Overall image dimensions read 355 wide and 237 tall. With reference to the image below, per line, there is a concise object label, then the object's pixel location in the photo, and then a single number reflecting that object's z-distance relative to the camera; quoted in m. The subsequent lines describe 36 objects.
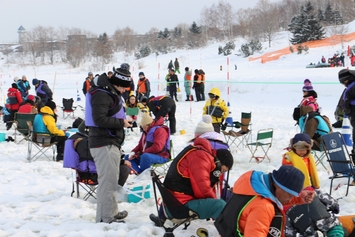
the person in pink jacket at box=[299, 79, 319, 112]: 7.15
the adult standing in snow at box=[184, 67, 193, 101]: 18.11
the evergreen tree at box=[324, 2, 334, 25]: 47.23
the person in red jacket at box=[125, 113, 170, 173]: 5.76
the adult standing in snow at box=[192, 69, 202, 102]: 17.38
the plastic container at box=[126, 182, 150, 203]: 5.16
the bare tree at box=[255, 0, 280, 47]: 47.81
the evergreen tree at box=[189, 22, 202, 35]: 54.06
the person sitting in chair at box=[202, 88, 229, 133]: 8.27
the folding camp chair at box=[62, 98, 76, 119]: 13.06
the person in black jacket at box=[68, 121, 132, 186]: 5.00
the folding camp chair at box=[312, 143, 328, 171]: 6.30
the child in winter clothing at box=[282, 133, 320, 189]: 4.48
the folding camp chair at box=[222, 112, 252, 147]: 8.17
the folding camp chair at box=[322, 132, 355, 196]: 5.07
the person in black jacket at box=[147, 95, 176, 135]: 9.73
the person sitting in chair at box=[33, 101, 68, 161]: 7.60
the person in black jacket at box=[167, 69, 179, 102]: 17.22
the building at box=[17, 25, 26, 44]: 93.09
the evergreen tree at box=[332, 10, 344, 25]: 45.22
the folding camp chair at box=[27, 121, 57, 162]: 7.57
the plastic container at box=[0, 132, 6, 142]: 9.63
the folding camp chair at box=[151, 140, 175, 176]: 5.80
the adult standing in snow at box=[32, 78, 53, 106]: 12.21
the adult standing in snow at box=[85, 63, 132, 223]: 4.09
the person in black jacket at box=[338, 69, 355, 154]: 5.21
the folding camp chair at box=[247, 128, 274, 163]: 7.24
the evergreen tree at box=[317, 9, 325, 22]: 48.18
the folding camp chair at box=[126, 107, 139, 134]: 10.08
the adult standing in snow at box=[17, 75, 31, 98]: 14.18
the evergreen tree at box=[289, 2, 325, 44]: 38.62
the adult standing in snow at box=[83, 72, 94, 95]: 14.97
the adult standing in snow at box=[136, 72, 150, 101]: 14.73
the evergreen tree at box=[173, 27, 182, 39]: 61.91
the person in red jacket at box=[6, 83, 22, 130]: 11.21
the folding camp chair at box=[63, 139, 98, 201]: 5.02
